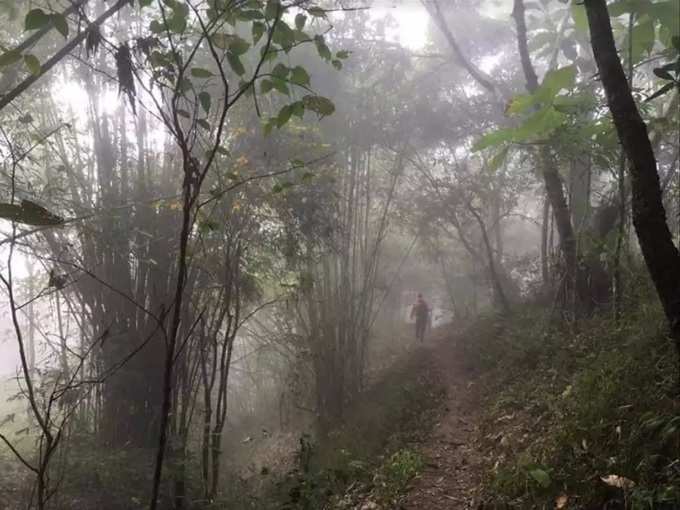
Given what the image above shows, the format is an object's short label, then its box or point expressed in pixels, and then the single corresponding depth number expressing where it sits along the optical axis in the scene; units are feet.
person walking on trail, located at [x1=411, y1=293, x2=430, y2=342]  39.29
